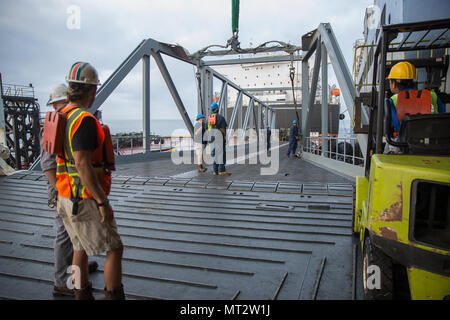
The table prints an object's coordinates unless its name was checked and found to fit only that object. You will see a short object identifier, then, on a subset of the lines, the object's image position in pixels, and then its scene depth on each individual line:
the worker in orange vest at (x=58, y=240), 2.20
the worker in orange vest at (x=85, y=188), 1.75
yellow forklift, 1.62
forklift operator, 2.36
